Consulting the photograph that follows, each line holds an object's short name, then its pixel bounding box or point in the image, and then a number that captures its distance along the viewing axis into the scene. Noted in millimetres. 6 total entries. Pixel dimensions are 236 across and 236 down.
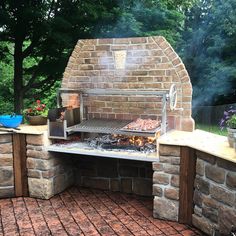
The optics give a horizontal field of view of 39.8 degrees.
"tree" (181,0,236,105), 10195
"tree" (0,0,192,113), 6973
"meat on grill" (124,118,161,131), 3928
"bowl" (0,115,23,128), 4508
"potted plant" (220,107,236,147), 3359
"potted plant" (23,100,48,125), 4805
